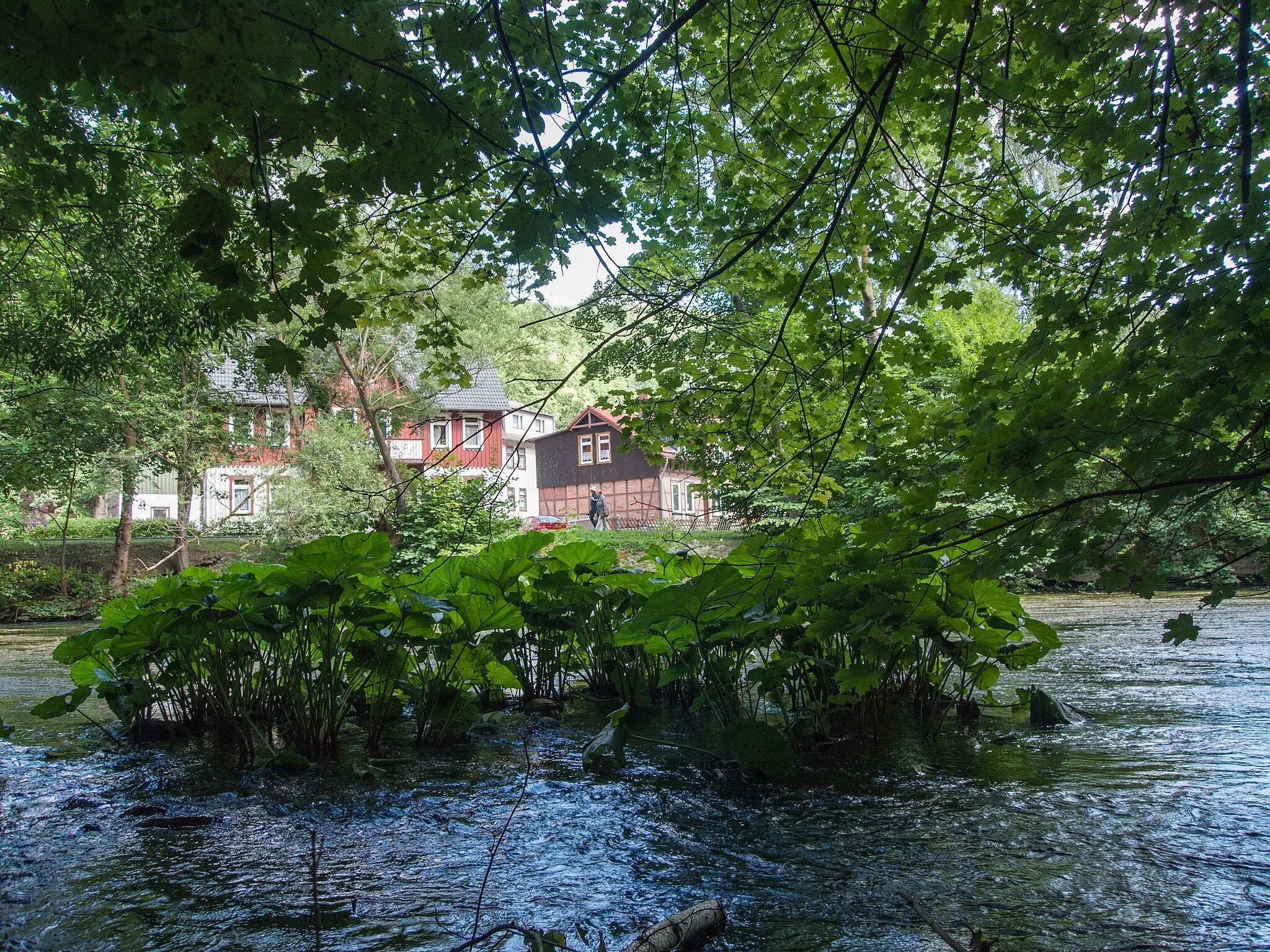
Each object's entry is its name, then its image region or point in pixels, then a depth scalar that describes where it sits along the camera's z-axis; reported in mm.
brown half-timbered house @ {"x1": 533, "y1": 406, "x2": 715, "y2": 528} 36688
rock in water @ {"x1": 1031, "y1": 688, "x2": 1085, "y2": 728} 4148
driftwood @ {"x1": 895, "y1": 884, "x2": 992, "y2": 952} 1246
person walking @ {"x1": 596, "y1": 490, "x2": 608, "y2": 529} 27516
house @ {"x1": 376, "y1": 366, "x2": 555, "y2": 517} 26391
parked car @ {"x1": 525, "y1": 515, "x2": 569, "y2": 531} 27938
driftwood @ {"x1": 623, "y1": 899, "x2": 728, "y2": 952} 1713
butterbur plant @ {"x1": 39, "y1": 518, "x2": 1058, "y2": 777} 3271
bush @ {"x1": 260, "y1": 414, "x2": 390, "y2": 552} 16984
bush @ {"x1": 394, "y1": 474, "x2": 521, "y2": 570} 17484
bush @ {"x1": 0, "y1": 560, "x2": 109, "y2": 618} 16625
